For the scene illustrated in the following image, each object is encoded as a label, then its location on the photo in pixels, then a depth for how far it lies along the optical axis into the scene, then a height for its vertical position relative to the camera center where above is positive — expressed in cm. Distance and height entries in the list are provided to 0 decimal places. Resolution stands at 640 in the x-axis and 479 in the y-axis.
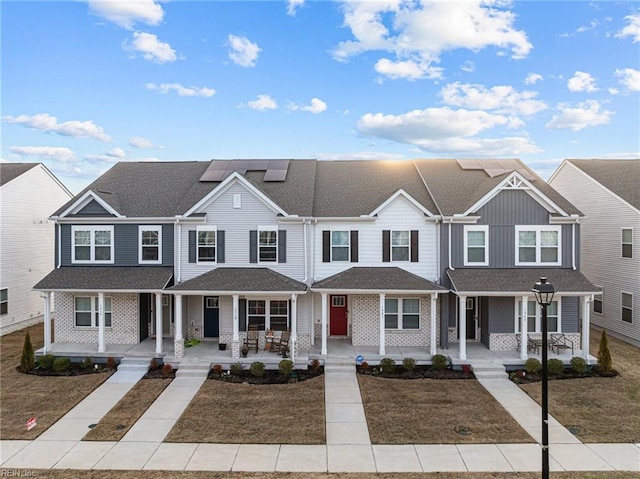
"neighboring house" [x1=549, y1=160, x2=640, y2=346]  1948 +2
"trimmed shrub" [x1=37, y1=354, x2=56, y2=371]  1612 -492
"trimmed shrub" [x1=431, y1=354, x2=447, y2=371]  1583 -492
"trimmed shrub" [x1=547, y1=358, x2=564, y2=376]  1527 -492
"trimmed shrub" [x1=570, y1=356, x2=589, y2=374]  1530 -489
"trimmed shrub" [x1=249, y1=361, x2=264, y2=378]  1526 -497
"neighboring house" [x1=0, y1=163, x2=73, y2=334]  2156 +7
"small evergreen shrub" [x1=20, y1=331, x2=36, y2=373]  1594 -472
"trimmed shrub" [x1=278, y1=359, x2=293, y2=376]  1532 -489
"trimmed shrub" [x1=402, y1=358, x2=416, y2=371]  1570 -493
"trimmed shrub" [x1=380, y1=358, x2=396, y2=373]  1562 -494
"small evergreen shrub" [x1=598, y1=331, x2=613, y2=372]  1539 -457
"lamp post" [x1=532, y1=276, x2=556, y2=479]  832 -278
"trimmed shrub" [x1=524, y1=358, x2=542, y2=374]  1526 -488
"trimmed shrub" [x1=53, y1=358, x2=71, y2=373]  1579 -492
